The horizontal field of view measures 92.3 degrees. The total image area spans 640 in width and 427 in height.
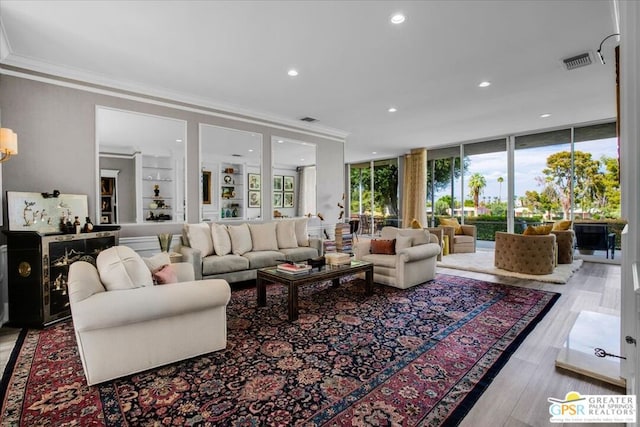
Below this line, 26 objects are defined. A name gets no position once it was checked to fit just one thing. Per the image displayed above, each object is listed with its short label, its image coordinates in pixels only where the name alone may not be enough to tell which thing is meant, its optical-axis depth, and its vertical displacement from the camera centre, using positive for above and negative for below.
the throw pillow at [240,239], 4.58 -0.37
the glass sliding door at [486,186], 7.61 +0.69
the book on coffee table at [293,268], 3.36 -0.61
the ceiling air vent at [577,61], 3.43 +1.74
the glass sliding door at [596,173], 6.20 +0.82
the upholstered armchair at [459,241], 7.19 -0.67
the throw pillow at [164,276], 2.35 -0.48
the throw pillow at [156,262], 2.52 -0.40
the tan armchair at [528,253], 4.97 -0.68
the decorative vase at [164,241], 4.17 -0.36
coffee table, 3.08 -0.69
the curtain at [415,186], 9.06 +0.81
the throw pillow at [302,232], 5.37 -0.32
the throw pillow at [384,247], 4.61 -0.51
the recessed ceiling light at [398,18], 2.65 +1.71
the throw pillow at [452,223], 7.68 -0.26
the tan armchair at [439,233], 6.63 -0.44
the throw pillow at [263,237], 4.85 -0.37
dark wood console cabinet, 2.94 -0.60
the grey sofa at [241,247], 4.06 -0.50
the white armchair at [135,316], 1.93 -0.68
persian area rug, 1.72 -1.10
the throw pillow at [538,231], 5.32 -0.32
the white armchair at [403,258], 4.16 -0.64
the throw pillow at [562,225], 6.16 -0.26
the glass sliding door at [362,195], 11.17 +0.69
